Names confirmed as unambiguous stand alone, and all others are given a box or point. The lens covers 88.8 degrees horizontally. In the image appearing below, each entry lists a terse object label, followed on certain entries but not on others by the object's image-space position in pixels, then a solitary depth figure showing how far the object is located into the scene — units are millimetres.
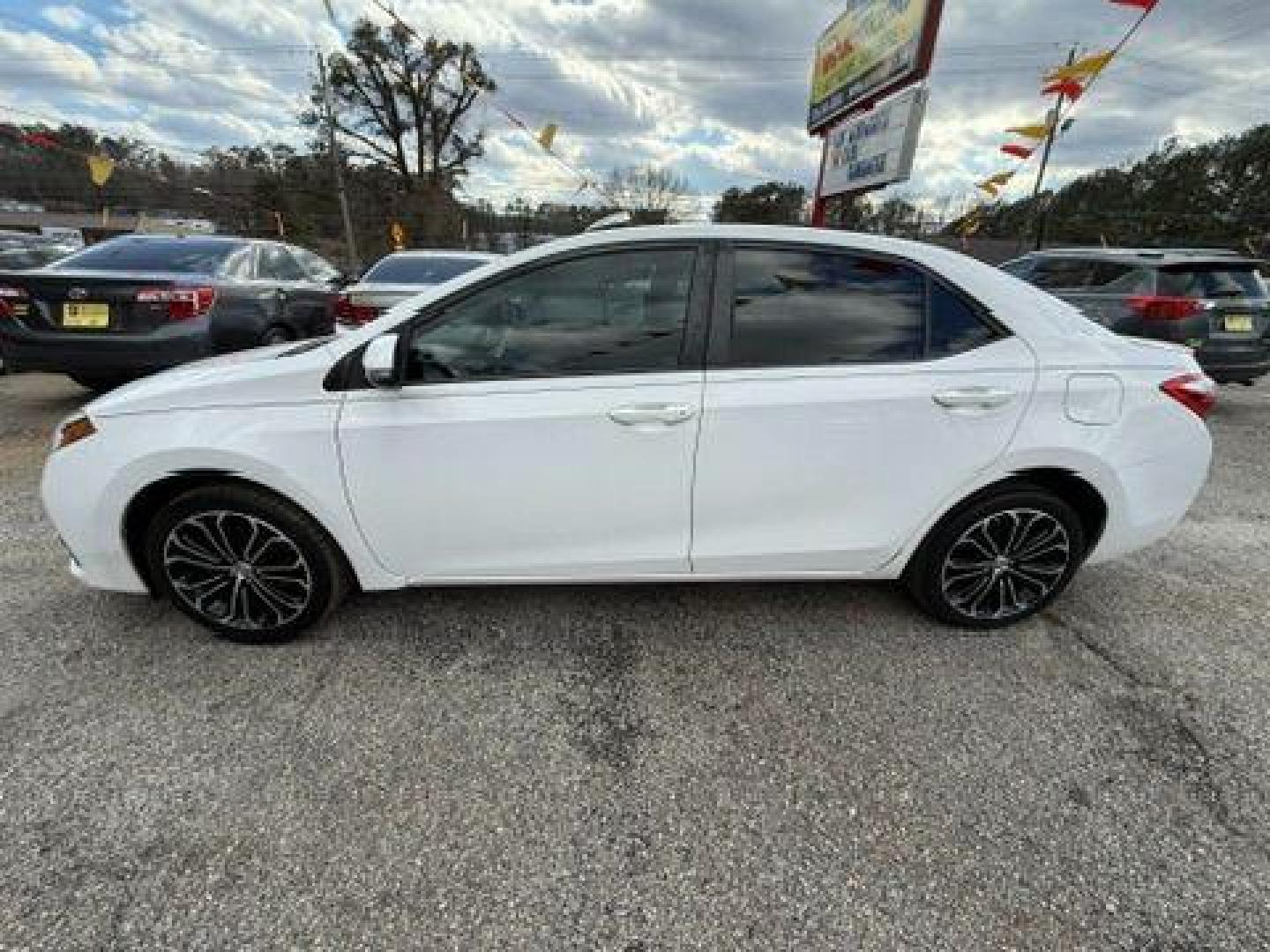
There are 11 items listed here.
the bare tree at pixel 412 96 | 33438
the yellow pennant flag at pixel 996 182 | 12094
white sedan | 2275
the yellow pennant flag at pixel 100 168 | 14759
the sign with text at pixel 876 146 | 6762
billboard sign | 6609
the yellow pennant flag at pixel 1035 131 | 9617
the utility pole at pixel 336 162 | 18734
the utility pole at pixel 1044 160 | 10957
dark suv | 6227
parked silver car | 5703
